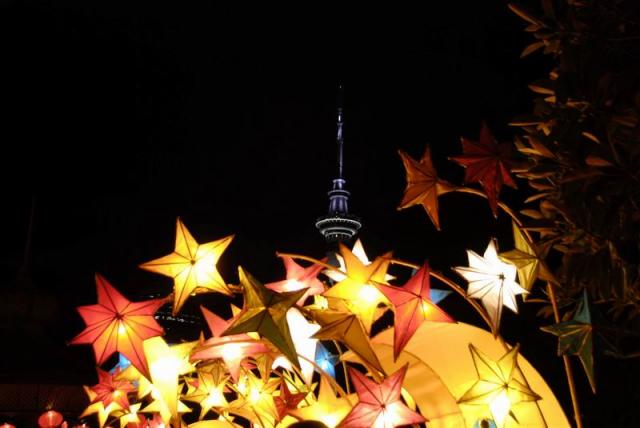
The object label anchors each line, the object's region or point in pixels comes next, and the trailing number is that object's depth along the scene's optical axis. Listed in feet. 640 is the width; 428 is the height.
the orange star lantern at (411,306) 10.82
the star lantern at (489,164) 12.24
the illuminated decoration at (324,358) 17.47
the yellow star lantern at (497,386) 10.96
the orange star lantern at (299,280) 14.64
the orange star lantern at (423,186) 12.69
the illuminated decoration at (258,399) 15.49
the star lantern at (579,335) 9.05
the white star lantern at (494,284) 11.71
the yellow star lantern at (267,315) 10.01
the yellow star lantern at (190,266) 13.00
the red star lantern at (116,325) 12.63
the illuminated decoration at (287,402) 14.78
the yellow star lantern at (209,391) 16.11
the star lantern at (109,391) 17.47
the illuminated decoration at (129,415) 19.03
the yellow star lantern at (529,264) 11.56
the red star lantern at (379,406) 10.75
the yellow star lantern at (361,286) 11.70
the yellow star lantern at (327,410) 13.47
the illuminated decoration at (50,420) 29.63
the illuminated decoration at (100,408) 17.67
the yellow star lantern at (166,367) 12.82
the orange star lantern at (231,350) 12.54
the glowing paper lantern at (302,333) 12.37
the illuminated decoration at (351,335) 10.48
